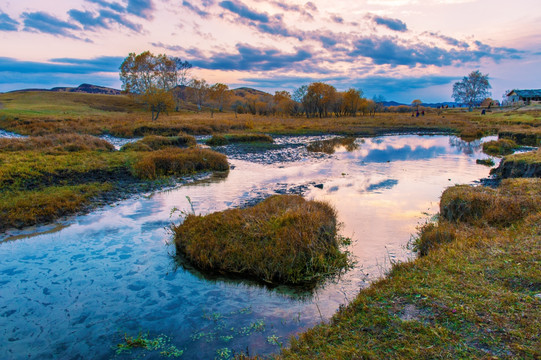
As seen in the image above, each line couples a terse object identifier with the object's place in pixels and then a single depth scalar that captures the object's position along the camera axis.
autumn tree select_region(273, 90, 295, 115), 104.38
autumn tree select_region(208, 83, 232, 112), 100.88
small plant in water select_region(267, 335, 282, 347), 5.85
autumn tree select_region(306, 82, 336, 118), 89.56
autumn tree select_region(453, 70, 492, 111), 103.12
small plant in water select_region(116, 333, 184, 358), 5.77
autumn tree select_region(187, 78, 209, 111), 114.28
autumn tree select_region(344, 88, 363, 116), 96.62
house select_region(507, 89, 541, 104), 88.69
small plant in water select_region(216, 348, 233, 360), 5.58
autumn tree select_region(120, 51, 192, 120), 84.69
